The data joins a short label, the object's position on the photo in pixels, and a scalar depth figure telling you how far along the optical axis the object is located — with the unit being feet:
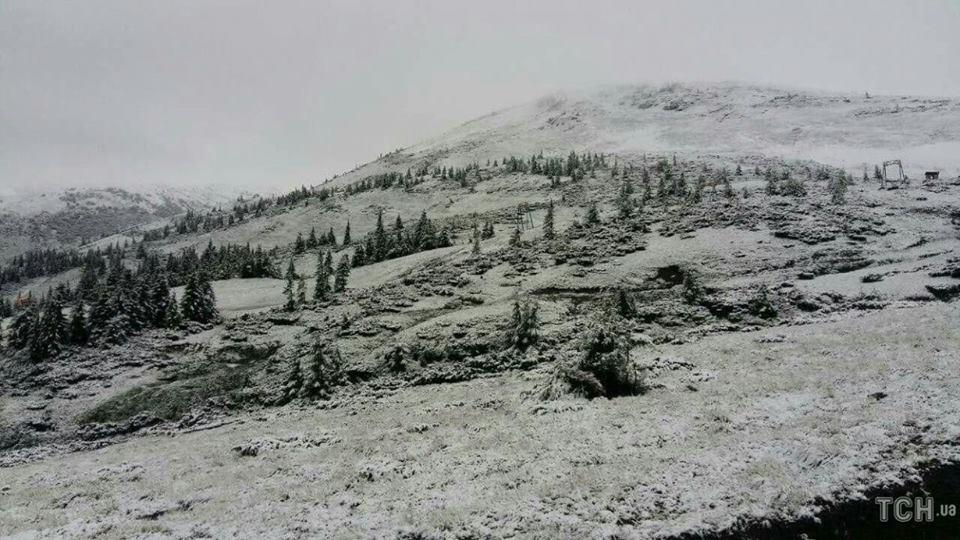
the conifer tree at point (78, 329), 170.30
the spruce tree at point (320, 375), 126.21
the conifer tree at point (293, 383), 127.34
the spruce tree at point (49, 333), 159.94
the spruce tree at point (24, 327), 181.27
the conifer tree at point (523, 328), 134.31
